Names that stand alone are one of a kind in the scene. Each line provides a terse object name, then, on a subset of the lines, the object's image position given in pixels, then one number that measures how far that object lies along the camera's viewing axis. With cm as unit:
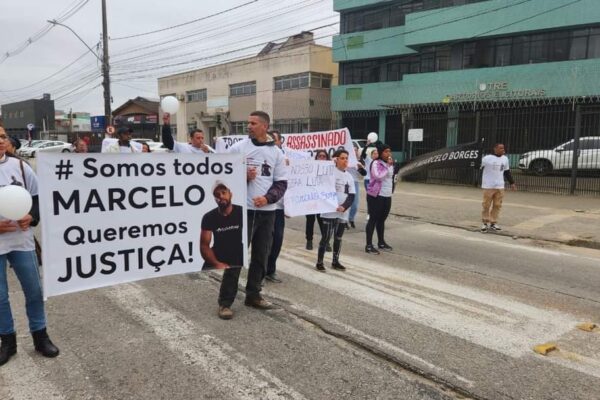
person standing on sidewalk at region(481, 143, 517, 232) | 1045
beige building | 3731
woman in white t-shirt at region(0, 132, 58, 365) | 365
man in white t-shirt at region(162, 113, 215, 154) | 529
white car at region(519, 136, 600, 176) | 1661
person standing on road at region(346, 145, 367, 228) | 870
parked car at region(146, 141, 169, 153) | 2920
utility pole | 2736
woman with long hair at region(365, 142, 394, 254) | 806
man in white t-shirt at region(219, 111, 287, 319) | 492
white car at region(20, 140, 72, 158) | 3813
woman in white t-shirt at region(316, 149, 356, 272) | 682
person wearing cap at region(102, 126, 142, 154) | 784
